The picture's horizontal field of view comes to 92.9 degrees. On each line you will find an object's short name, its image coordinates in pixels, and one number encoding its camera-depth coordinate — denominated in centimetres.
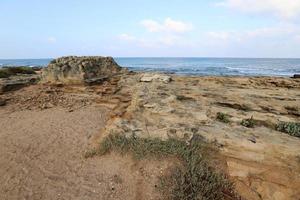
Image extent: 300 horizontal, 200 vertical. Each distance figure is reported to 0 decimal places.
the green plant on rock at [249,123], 280
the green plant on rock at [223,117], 289
